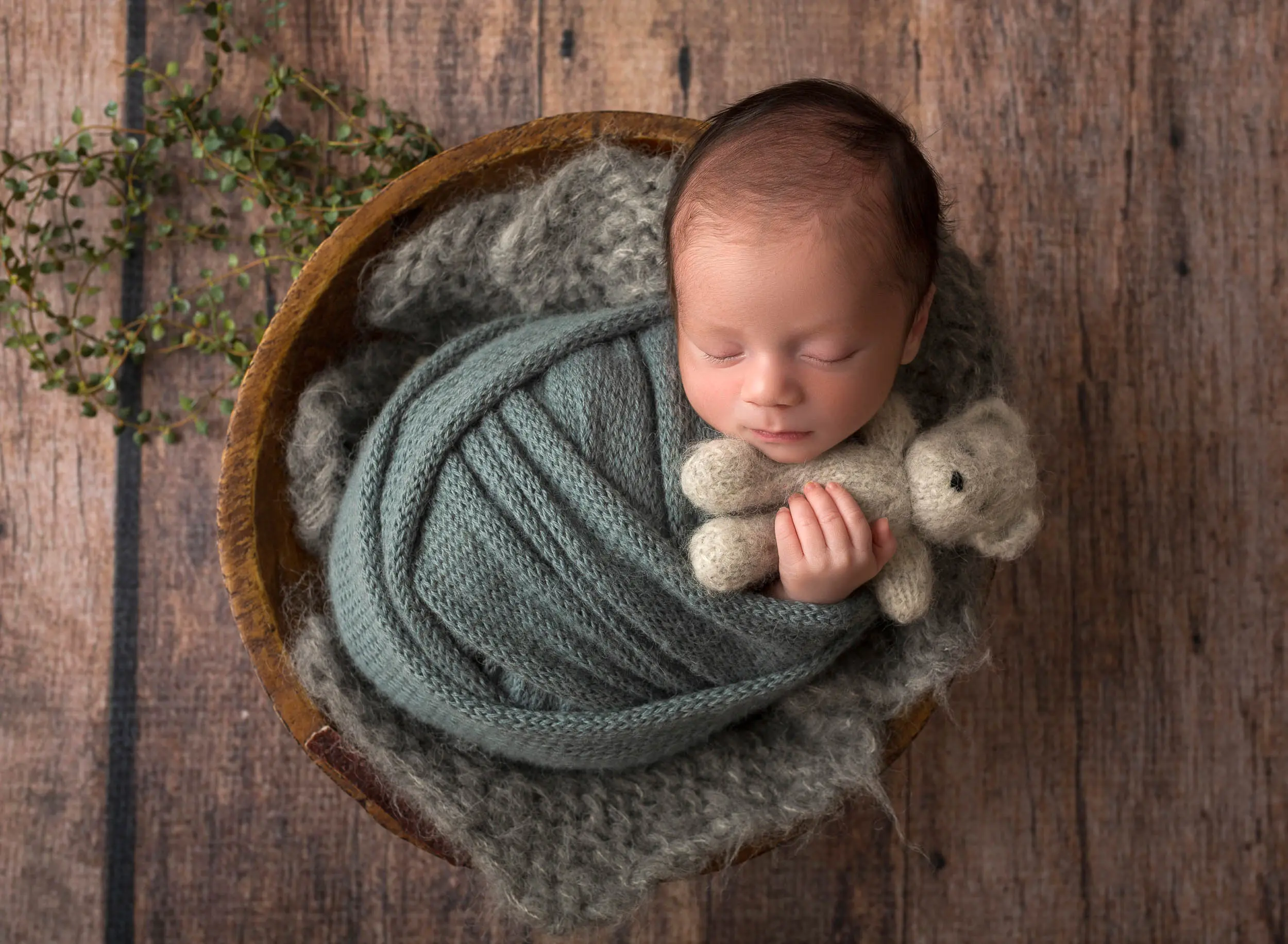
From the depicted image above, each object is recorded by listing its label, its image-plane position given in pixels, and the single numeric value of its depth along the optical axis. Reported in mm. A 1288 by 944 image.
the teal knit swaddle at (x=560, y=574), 832
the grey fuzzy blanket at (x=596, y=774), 889
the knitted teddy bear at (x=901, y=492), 790
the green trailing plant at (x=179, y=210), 1121
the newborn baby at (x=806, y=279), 707
